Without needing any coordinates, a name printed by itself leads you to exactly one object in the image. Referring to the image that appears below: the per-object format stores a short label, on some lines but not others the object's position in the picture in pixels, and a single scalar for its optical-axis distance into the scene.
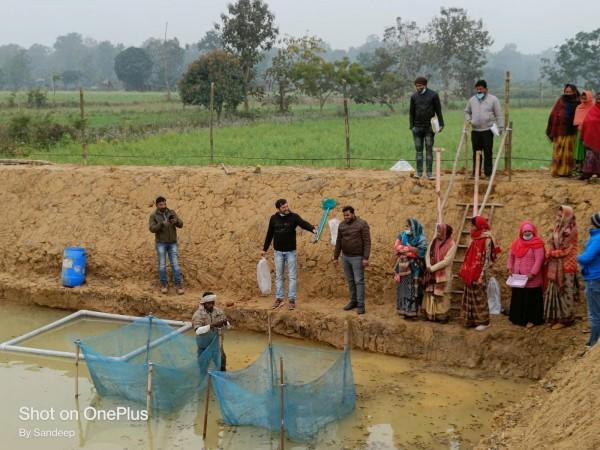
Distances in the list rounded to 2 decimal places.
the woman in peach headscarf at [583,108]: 11.51
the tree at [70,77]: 82.06
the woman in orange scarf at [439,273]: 10.31
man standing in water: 9.16
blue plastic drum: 13.14
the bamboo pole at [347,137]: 14.50
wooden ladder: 10.88
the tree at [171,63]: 77.56
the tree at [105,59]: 118.05
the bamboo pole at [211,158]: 15.88
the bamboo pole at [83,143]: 16.64
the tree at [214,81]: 32.12
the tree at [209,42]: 85.81
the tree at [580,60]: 49.42
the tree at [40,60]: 122.62
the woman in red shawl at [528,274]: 9.73
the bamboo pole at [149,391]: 8.37
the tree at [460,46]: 48.09
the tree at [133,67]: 71.06
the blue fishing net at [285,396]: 8.05
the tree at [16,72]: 85.25
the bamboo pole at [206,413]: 8.04
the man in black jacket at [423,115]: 12.06
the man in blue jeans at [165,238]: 12.02
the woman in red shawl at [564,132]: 11.81
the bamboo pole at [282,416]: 7.77
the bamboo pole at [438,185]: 11.06
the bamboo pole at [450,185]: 11.32
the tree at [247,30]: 36.09
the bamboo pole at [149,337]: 9.71
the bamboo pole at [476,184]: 11.26
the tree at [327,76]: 37.12
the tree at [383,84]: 39.88
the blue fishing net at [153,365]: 8.67
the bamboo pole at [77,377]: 9.19
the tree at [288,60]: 37.27
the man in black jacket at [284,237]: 11.01
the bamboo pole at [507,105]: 12.18
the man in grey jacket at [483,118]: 11.84
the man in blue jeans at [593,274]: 8.43
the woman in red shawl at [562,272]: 9.55
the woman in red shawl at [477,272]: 10.03
